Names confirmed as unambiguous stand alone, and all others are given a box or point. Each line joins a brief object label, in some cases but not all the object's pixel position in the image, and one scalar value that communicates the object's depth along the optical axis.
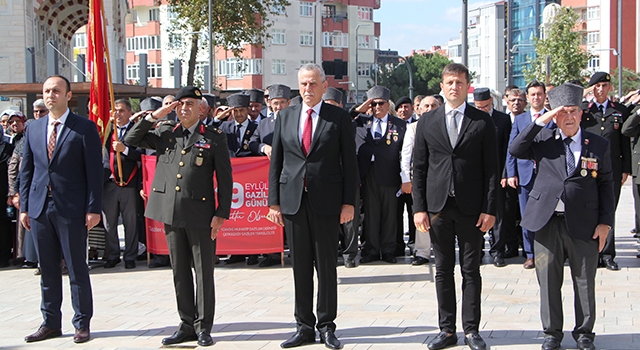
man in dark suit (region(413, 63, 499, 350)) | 6.62
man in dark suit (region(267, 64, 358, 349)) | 6.86
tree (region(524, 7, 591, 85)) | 48.62
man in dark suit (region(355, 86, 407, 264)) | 11.26
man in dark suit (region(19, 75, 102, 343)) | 7.22
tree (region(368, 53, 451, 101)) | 95.81
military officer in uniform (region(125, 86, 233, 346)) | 6.99
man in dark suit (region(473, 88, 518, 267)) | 10.90
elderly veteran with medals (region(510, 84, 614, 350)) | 6.52
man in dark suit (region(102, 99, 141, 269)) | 11.23
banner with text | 11.15
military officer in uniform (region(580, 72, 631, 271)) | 10.39
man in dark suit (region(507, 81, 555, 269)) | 10.23
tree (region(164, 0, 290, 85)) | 38.97
